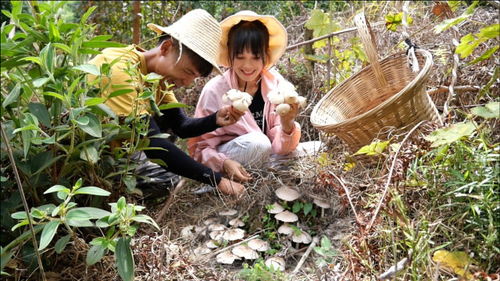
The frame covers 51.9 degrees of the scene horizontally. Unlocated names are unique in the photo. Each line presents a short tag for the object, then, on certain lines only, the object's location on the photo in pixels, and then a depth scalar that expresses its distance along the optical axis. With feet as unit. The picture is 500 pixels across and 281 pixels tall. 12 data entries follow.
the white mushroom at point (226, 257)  5.80
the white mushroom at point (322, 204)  6.43
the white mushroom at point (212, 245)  6.17
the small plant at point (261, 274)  5.22
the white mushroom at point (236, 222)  6.44
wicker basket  5.65
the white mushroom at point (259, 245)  5.99
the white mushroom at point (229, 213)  6.63
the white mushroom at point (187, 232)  6.37
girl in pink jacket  7.38
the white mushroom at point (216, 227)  6.40
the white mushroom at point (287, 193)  6.57
